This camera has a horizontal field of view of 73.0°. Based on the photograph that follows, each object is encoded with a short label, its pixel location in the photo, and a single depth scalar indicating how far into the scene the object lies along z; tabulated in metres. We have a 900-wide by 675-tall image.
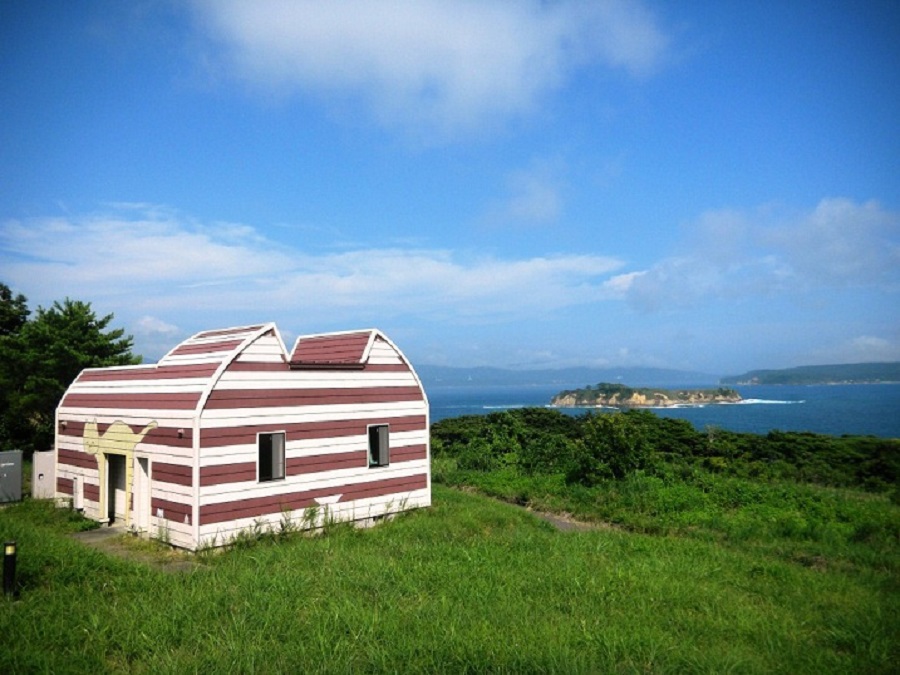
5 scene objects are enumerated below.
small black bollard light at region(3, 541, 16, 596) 8.80
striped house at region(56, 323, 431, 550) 12.51
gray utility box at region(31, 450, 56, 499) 17.50
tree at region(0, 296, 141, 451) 23.81
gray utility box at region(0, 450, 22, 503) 17.19
